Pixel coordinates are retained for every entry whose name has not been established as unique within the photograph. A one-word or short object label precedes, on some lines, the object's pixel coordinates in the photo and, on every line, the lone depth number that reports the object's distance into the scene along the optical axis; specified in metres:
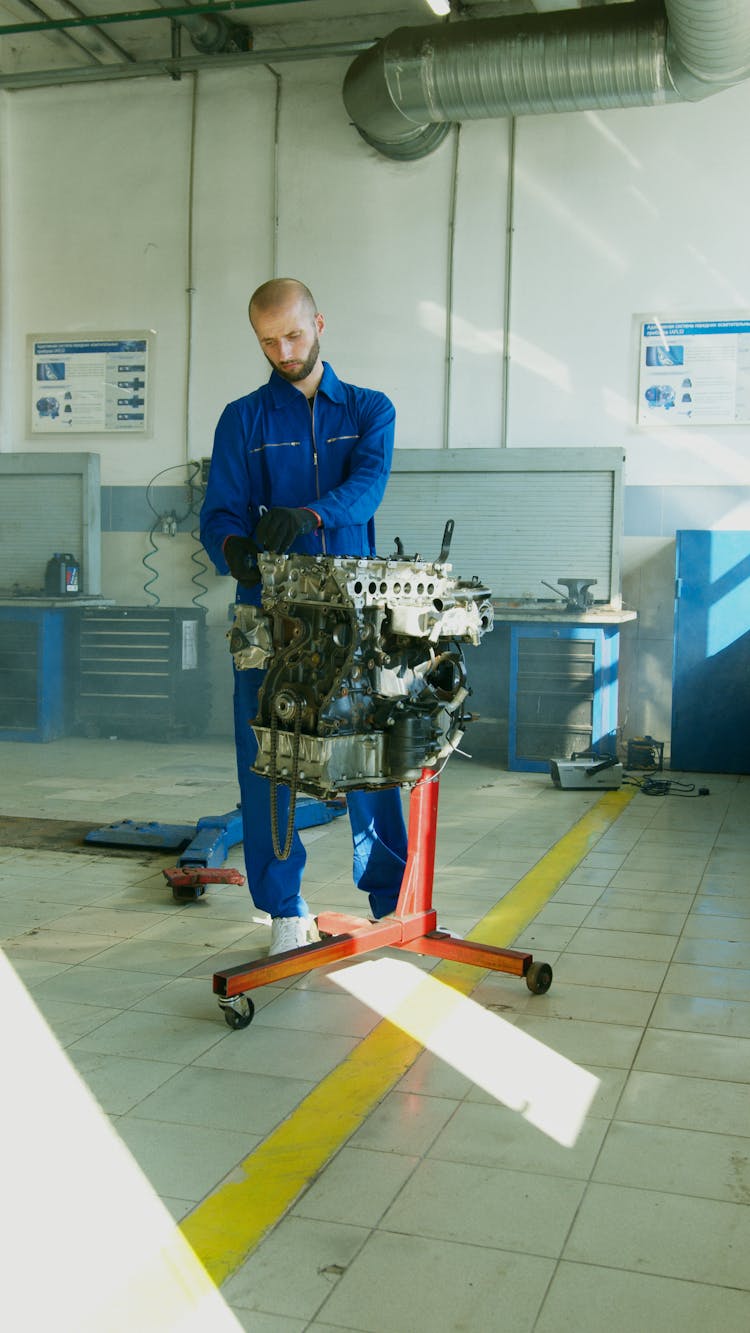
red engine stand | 2.54
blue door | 5.77
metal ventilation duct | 5.27
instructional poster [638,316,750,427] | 6.17
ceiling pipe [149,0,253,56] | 6.64
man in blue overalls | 2.80
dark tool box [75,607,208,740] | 6.82
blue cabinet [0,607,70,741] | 6.84
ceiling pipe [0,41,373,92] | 6.58
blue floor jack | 3.49
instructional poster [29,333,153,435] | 7.24
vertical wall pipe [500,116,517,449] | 6.48
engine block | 2.40
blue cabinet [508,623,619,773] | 5.87
